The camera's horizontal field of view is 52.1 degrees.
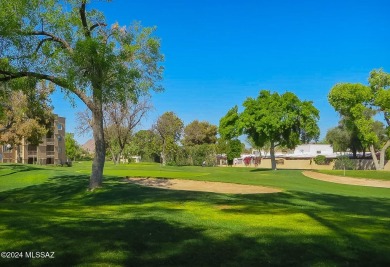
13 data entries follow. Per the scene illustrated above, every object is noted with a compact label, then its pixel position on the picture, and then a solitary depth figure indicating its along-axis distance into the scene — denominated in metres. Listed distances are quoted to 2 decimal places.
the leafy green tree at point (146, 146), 94.97
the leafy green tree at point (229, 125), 49.97
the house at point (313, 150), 100.94
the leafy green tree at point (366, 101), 54.00
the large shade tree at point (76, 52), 16.97
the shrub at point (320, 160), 67.81
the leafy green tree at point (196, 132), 106.88
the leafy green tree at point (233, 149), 78.12
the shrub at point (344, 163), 58.53
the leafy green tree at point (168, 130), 84.56
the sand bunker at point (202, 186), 22.97
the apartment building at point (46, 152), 92.44
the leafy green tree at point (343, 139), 70.56
